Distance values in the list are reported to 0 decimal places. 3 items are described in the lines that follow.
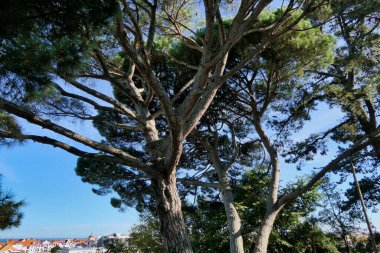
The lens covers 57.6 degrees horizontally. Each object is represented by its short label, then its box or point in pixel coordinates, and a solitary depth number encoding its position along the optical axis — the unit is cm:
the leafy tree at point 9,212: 251
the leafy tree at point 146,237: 1242
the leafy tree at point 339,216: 1055
